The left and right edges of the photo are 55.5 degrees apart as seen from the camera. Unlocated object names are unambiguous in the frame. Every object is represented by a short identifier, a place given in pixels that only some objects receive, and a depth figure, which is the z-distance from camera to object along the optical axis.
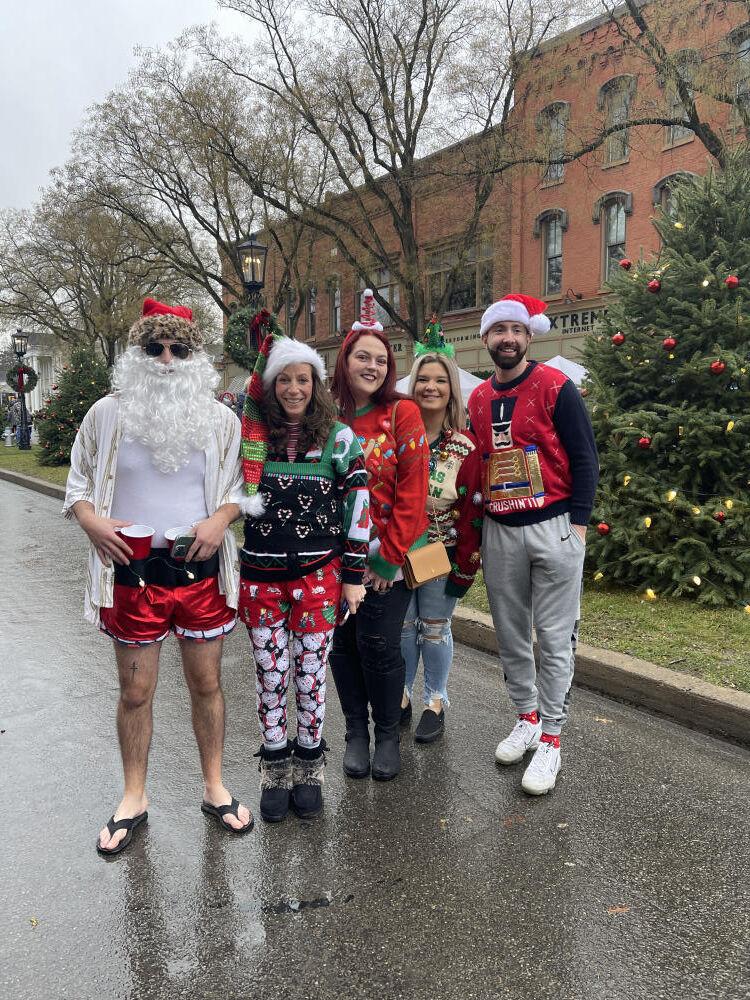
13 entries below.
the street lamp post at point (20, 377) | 29.66
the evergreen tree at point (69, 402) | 19.52
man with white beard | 2.59
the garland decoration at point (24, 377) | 29.94
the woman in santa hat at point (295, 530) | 2.79
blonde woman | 3.35
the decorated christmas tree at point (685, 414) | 5.14
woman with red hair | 3.05
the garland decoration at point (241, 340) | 12.05
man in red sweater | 3.03
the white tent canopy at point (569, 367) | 9.12
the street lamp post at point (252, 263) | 11.44
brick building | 12.52
